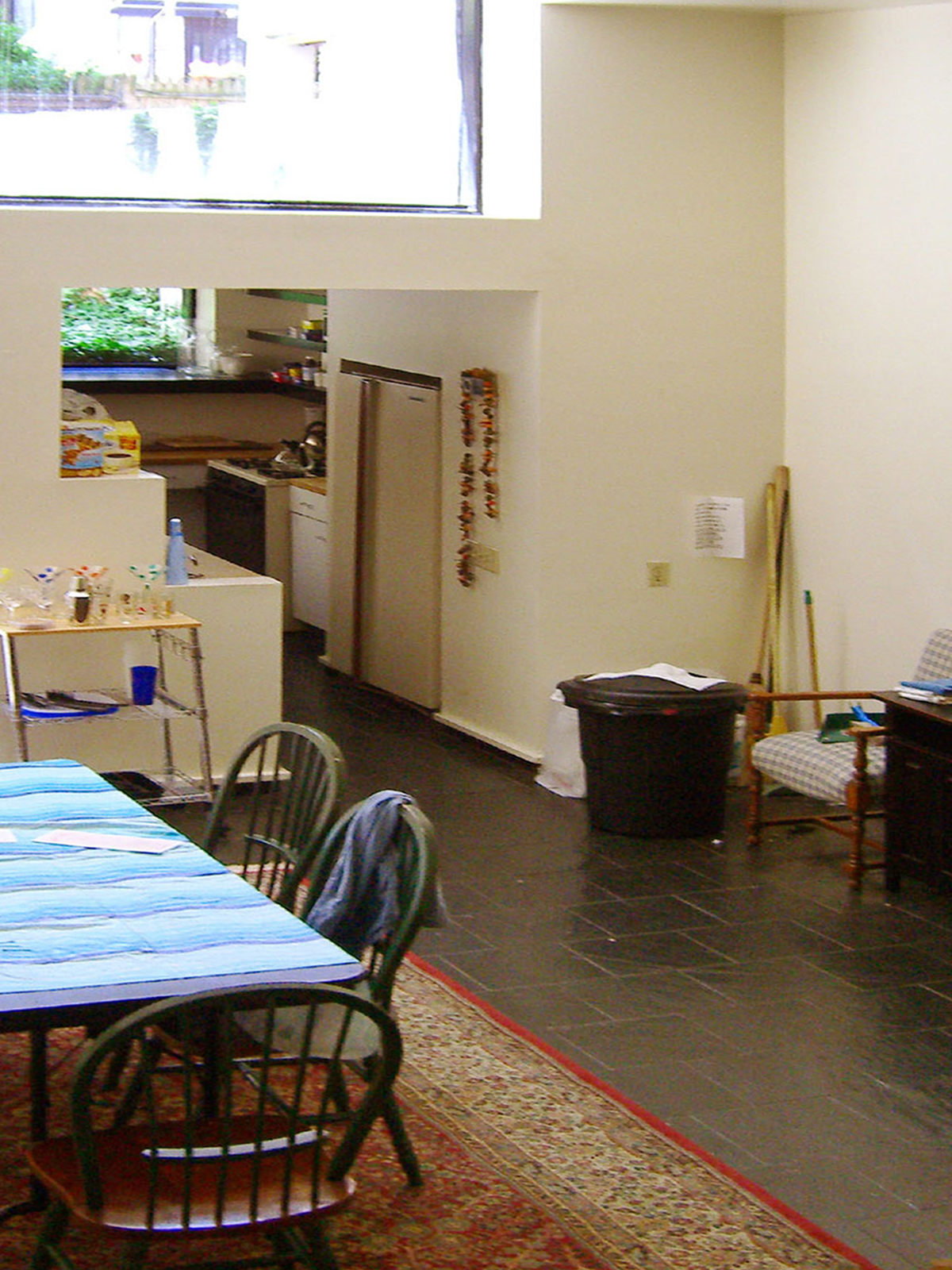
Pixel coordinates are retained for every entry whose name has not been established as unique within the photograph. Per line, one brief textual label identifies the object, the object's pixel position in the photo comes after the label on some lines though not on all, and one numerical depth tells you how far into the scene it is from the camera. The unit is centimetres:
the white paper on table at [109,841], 403
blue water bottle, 736
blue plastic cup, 704
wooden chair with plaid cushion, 639
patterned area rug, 368
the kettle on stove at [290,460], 1120
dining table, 315
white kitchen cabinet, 1059
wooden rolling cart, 672
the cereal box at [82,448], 718
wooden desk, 600
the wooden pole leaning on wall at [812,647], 770
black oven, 1111
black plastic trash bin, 682
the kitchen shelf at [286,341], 1084
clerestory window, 718
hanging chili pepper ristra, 812
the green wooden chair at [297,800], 422
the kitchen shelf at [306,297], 1061
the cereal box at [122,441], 729
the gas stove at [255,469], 1109
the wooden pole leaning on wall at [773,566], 797
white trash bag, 755
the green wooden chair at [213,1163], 288
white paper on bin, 694
